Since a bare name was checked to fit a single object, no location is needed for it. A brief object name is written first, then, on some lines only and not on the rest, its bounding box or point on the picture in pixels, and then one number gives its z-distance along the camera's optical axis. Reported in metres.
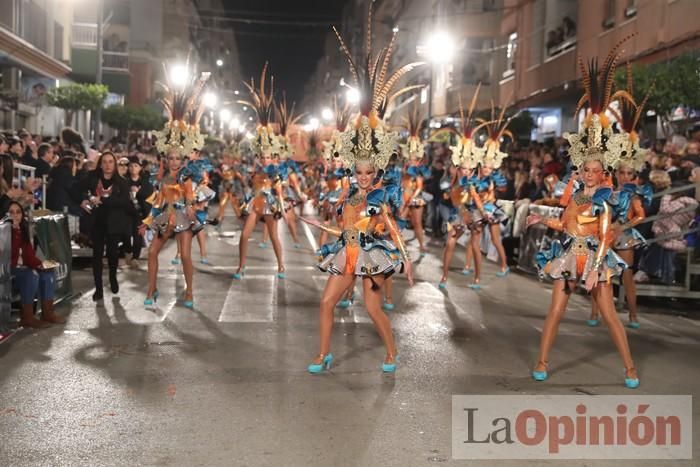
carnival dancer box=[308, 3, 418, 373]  7.16
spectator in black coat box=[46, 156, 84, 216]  13.40
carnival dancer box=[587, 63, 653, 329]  8.83
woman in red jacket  8.66
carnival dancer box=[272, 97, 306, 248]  13.65
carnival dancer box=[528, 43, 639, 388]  7.12
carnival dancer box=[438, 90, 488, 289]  12.61
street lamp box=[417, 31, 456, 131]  26.41
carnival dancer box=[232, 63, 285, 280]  12.99
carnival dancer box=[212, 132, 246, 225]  17.62
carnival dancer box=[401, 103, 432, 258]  16.38
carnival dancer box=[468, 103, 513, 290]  12.65
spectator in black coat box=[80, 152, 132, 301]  10.48
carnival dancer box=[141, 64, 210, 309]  10.08
